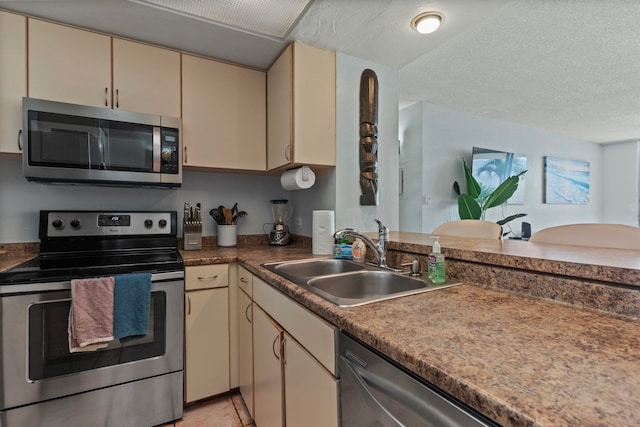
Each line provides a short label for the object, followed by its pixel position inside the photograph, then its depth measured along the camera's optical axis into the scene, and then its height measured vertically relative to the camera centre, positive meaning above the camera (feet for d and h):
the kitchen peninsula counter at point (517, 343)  1.44 -0.93
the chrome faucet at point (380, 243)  4.83 -0.52
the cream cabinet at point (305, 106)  6.11 +2.25
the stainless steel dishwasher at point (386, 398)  1.77 -1.30
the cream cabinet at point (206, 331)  5.59 -2.32
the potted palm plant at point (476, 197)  10.91 +0.52
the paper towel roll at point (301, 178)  6.40 +0.74
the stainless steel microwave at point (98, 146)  5.07 +1.25
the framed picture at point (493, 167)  12.63 +2.01
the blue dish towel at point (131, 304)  4.60 -1.46
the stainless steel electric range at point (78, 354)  4.27 -2.14
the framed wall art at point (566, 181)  16.15 +1.78
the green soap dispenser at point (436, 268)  3.77 -0.72
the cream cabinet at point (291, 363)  2.95 -1.83
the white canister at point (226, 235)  7.36 -0.57
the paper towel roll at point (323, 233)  6.04 -0.43
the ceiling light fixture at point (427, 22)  5.24 +3.45
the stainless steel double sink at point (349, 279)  3.76 -0.98
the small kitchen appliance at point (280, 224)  7.61 -0.31
